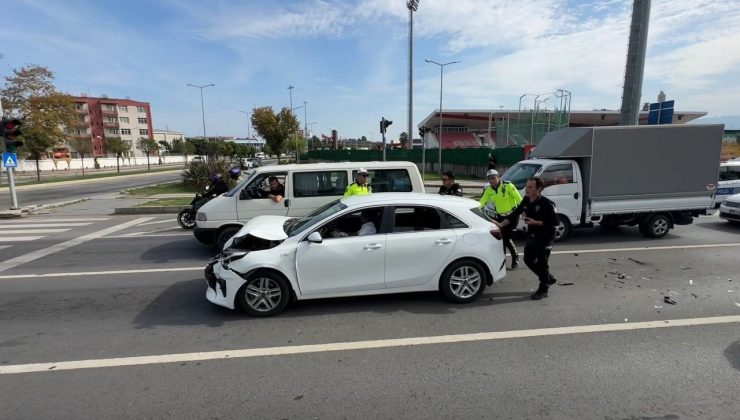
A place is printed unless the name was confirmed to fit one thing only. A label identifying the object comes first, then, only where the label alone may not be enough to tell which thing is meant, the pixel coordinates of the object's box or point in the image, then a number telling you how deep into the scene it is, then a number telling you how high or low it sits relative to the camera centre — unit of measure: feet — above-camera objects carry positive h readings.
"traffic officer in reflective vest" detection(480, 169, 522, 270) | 22.13 -2.53
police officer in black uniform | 17.65 -3.44
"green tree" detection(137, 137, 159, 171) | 273.33 +6.74
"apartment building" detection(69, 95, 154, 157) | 294.05 +26.52
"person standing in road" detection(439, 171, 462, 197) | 24.98 -1.99
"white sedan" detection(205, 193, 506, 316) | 15.94 -4.08
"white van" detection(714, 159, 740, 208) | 39.91 -2.86
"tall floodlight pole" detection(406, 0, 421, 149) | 93.09 +19.99
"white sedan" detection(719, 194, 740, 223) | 33.09 -4.78
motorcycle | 36.24 -5.66
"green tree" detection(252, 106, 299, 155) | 127.65 +9.28
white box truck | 28.50 -1.63
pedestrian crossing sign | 48.32 -0.51
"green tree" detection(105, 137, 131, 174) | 180.94 +4.41
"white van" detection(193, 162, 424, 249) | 25.75 -2.33
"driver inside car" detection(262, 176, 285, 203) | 26.23 -2.32
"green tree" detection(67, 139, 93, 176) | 178.61 +4.51
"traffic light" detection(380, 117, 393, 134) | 57.47 +3.95
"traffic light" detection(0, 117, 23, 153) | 47.96 +2.78
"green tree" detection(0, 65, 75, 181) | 98.02 +11.87
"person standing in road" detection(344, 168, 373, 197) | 23.84 -1.94
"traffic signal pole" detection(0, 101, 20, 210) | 48.53 -4.56
